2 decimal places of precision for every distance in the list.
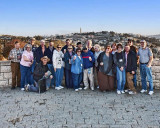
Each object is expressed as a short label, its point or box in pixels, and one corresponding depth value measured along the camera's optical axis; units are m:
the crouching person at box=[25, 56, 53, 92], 6.64
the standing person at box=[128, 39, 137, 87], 6.63
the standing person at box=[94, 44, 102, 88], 6.81
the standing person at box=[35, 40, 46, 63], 6.83
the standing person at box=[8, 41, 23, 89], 6.77
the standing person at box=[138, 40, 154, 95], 6.21
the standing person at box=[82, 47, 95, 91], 6.72
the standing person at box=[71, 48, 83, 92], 6.69
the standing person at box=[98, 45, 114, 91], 6.52
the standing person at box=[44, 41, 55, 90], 6.89
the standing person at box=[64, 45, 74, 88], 6.84
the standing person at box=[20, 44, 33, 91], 6.68
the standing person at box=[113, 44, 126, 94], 6.34
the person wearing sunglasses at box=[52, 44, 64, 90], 6.76
